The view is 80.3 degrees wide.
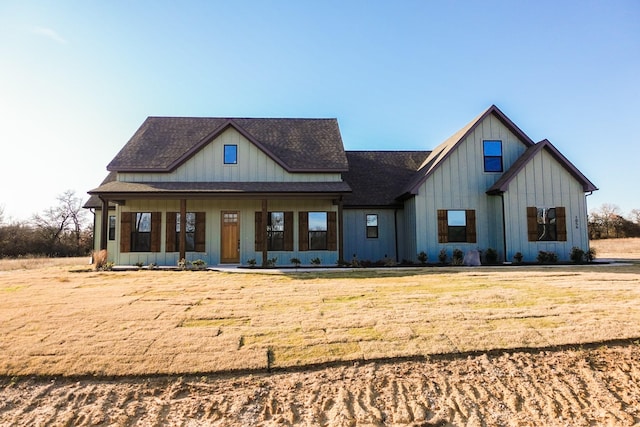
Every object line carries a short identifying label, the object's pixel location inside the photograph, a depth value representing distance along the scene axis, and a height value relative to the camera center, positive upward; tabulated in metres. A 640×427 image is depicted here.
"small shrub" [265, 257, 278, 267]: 15.04 -0.85
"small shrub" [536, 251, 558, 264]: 15.30 -0.79
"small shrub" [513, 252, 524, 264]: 15.29 -0.74
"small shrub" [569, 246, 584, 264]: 15.48 -0.70
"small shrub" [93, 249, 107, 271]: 14.55 -0.67
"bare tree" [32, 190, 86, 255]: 41.31 +2.64
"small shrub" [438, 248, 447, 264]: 15.60 -0.69
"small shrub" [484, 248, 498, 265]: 15.62 -0.71
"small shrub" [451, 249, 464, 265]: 15.41 -0.69
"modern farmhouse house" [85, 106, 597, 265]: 15.69 +1.61
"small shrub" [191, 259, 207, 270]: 14.28 -0.85
